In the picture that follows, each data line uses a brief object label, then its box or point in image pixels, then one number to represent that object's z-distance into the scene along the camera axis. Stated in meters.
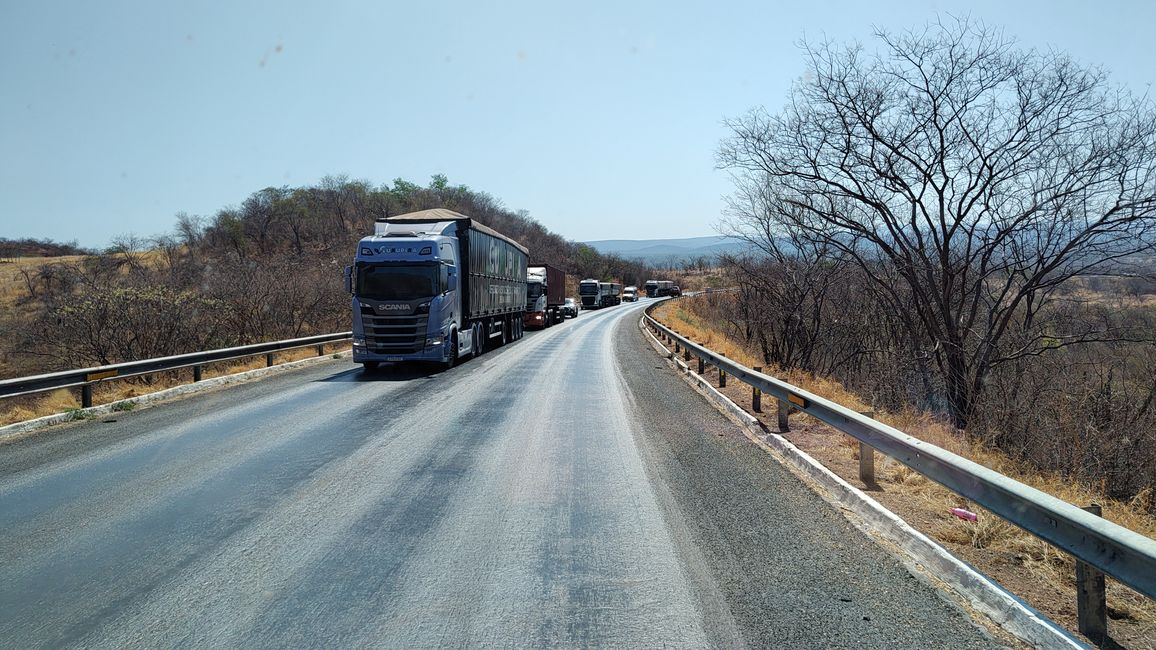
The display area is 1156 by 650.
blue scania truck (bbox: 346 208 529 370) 16.23
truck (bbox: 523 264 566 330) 40.97
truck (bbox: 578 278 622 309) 73.44
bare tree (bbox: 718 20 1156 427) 12.26
